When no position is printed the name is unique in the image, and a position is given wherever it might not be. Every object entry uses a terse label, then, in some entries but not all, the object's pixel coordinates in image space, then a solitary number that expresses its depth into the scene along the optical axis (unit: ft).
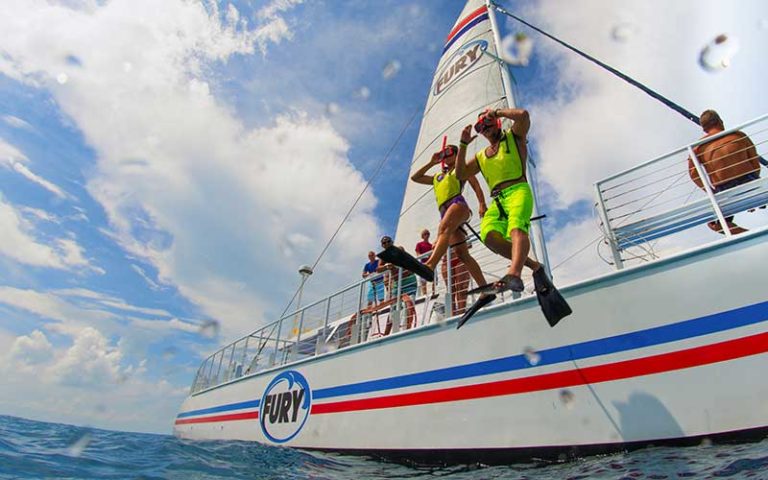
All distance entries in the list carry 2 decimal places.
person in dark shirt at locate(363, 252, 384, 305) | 19.37
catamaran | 7.38
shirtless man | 9.01
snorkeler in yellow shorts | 8.90
